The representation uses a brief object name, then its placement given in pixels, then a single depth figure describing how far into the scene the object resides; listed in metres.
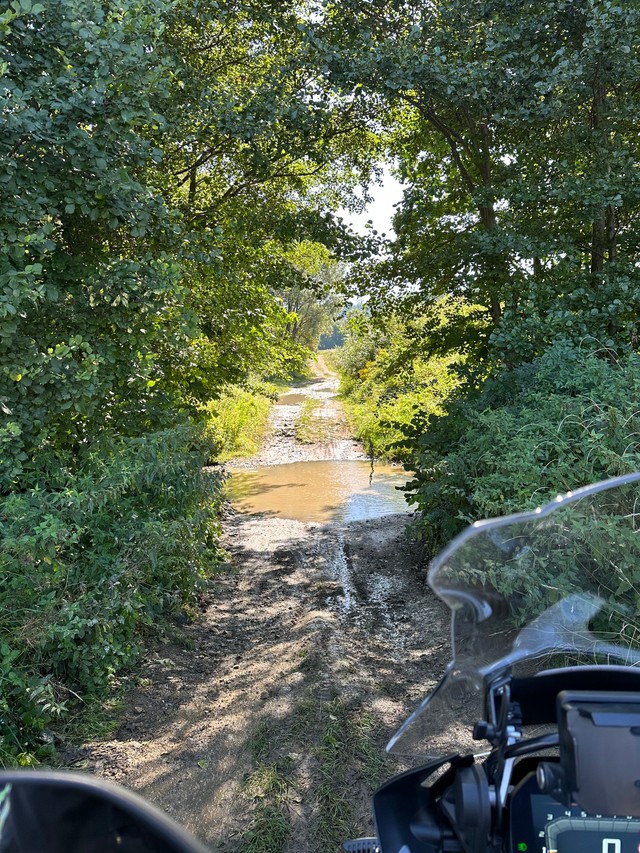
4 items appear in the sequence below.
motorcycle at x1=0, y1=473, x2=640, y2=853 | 1.61
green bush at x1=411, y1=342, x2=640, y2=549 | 4.80
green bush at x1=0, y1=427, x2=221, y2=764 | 4.05
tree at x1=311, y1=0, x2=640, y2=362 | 6.81
